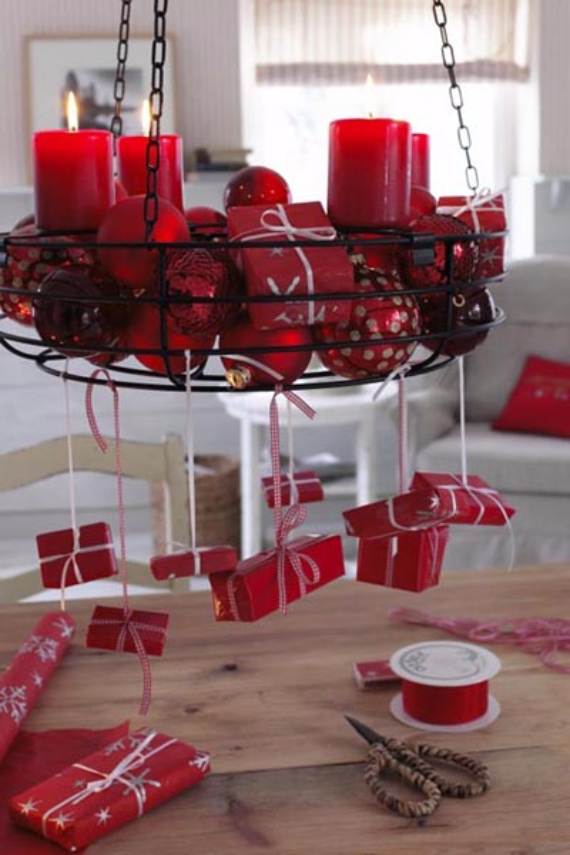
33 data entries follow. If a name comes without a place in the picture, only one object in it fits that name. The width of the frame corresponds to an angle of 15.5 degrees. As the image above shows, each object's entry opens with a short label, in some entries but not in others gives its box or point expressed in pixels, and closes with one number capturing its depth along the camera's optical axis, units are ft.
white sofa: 15.90
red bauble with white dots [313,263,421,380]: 5.58
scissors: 6.26
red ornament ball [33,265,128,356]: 5.57
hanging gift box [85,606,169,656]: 6.30
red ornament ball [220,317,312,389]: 5.60
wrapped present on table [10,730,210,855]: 6.10
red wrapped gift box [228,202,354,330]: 5.39
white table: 17.74
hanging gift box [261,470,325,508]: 6.68
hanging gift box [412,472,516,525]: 6.11
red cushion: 17.15
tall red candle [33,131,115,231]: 6.00
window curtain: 20.50
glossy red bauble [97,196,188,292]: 5.58
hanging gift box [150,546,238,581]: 6.03
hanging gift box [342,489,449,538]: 6.07
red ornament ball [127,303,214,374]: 5.62
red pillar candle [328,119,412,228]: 5.85
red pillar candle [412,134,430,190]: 6.62
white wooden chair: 9.16
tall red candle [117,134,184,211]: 6.41
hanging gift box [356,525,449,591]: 6.14
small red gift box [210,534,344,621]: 5.92
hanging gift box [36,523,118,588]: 6.35
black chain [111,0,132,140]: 5.94
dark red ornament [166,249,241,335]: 5.42
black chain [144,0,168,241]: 5.39
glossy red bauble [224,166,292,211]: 6.25
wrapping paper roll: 6.84
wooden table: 6.15
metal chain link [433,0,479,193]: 5.97
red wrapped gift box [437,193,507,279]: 6.25
